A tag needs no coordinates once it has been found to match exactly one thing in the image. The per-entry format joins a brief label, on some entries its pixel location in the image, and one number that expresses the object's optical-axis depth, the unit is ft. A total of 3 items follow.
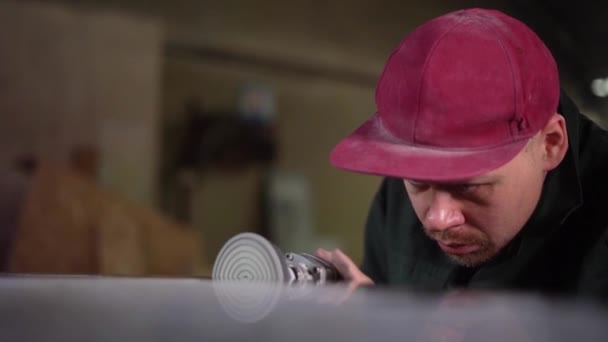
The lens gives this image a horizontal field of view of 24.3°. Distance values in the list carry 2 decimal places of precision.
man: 4.31
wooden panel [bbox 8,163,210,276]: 10.49
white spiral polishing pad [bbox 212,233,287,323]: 3.74
